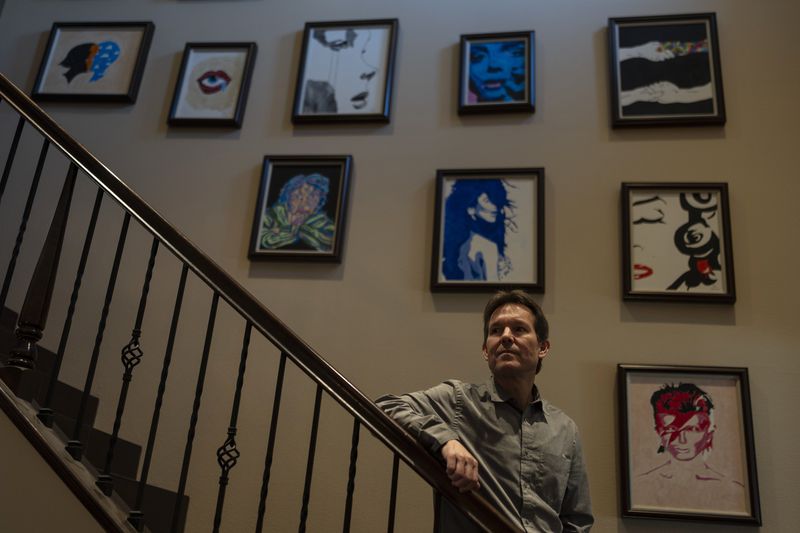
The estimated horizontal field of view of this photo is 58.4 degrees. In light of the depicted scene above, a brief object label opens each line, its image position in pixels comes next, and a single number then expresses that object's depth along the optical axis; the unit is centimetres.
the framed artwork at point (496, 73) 371
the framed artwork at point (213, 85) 395
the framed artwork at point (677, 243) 322
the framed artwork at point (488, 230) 336
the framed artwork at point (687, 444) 289
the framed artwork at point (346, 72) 384
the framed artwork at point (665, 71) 355
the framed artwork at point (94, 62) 411
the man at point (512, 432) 197
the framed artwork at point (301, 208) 356
